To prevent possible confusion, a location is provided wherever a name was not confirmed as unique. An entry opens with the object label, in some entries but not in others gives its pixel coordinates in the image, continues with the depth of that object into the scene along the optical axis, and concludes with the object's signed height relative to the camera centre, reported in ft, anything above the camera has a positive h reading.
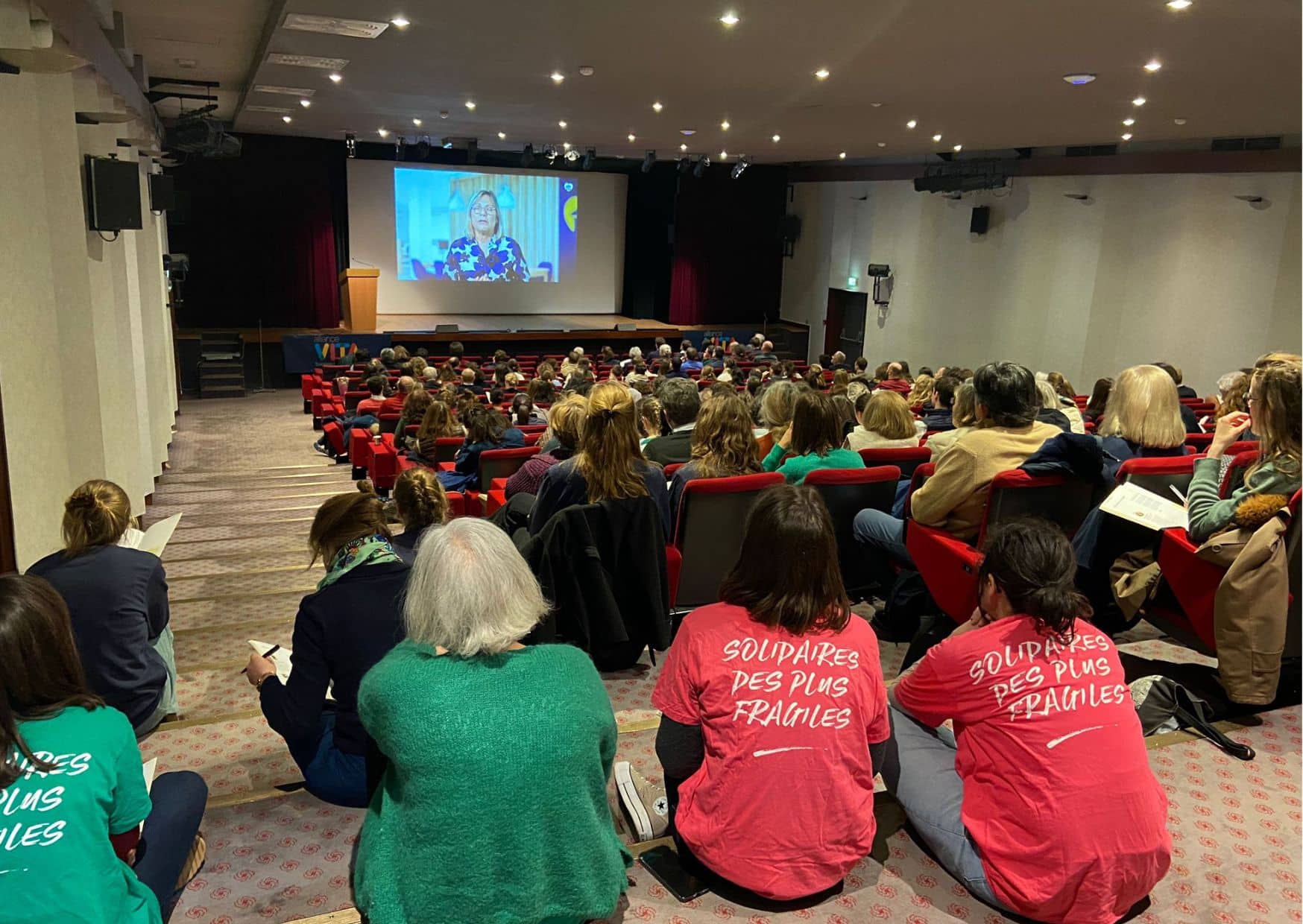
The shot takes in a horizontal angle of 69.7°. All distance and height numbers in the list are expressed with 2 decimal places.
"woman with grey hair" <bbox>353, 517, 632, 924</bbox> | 5.36 -2.81
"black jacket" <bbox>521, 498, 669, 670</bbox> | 10.61 -3.37
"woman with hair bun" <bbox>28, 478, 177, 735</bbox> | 9.37 -3.43
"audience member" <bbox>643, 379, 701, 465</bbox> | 14.93 -2.37
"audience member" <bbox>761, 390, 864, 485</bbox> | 13.30 -2.24
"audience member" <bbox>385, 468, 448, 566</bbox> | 10.46 -2.61
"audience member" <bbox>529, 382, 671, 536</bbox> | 10.69 -2.11
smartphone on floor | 6.79 -4.34
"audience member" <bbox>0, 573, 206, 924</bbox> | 5.06 -2.92
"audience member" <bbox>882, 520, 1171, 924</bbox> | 6.16 -3.07
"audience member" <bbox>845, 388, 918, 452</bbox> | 16.02 -2.38
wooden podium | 55.62 -1.97
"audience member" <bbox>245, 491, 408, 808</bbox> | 7.42 -2.99
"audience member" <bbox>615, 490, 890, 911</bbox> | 6.28 -2.92
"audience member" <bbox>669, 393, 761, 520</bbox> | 12.81 -2.23
